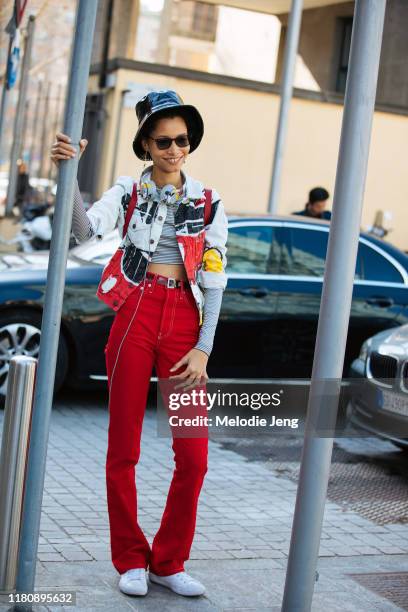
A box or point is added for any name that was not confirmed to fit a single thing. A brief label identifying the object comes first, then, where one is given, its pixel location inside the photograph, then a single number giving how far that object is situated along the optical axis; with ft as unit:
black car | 29.22
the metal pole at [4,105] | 60.69
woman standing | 15.52
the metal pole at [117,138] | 65.10
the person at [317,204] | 40.37
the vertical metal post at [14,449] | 14.01
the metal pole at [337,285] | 14.10
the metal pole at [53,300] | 13.71
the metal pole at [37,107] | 82.83
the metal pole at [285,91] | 49.26
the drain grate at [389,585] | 16.97
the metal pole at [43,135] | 81.53
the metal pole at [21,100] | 81.59
